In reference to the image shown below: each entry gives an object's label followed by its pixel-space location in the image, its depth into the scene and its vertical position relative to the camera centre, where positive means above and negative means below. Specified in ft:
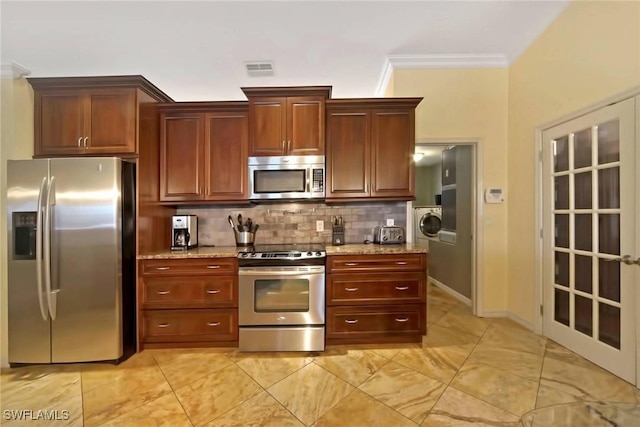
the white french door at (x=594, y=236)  6.39 -0.61
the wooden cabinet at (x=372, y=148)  9.29 +2.21
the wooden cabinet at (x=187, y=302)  8.34 -2.71
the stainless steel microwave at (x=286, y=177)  9.14 +1.21
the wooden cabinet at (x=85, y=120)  8.34 +2.84
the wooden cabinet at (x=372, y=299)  8.35 -2.62
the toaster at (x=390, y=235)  9.70 -0.78
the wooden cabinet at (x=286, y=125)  9.14 +2.95
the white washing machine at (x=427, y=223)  16.71 -0.61
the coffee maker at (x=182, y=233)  9.44 -0.70
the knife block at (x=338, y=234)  9.85 -0.75
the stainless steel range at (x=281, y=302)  8.20 -2.69
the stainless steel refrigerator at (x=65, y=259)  7.43 -1.27
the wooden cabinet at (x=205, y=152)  9.45 +2.10
